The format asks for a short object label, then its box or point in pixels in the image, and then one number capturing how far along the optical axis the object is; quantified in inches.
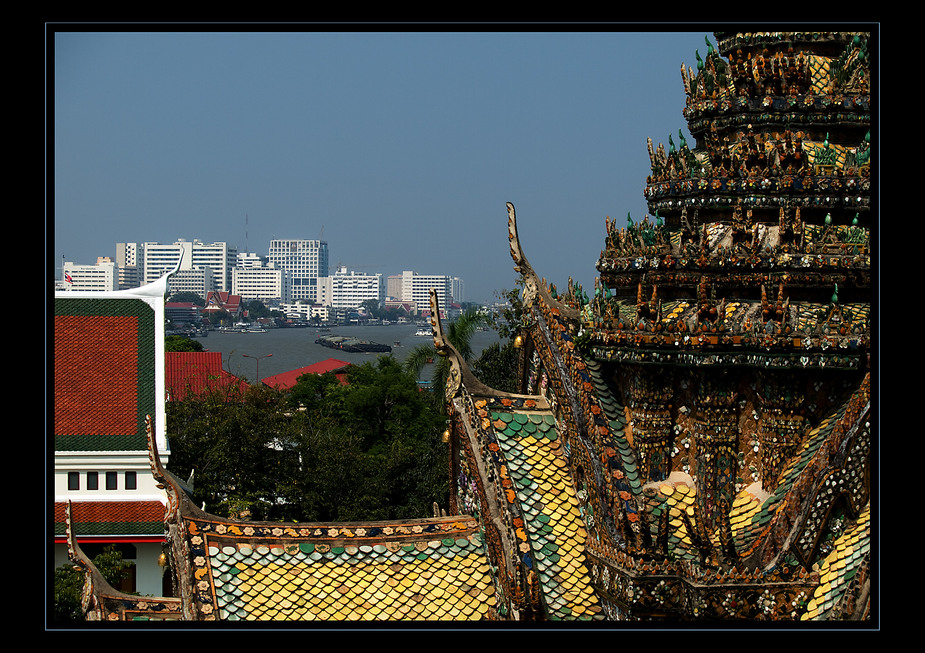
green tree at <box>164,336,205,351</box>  3128.9
